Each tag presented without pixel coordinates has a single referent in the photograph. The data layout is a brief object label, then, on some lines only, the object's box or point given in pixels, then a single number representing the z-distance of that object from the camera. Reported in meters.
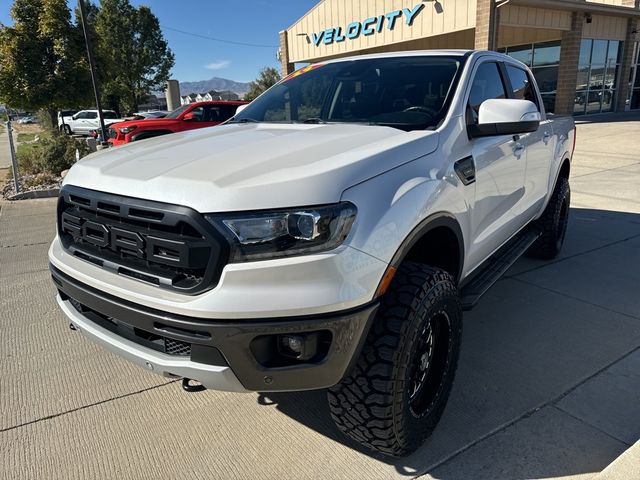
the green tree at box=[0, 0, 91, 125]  14.10
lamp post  12.62
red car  11.47
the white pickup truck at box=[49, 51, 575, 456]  1.77
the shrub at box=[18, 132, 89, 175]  11.06
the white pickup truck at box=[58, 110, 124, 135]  28.97
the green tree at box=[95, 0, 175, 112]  35.91
